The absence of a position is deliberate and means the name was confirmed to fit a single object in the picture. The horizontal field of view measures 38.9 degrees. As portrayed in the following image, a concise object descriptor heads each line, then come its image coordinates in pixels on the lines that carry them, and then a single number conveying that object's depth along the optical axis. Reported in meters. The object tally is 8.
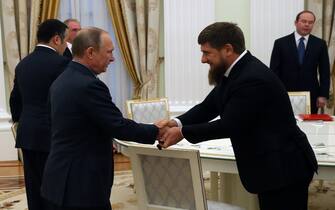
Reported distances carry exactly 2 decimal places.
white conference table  2.54
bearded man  1.95
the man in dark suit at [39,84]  2.94
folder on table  3.68
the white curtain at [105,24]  5.75
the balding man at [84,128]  2.00
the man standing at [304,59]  4.86
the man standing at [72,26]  4.31
